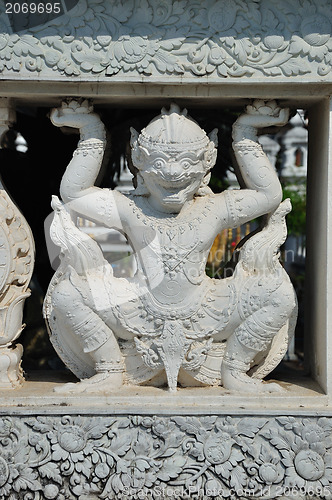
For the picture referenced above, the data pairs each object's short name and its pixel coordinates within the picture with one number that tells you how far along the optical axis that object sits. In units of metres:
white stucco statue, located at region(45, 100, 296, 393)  3.45
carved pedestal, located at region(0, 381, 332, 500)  3.32
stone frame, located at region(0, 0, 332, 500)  3.29
